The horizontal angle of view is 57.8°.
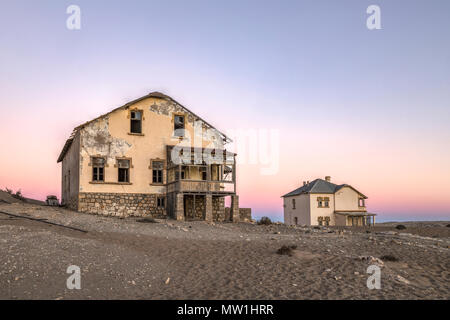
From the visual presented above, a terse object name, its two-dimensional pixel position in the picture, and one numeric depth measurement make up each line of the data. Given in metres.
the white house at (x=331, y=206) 54.91
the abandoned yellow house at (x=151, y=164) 28.55
